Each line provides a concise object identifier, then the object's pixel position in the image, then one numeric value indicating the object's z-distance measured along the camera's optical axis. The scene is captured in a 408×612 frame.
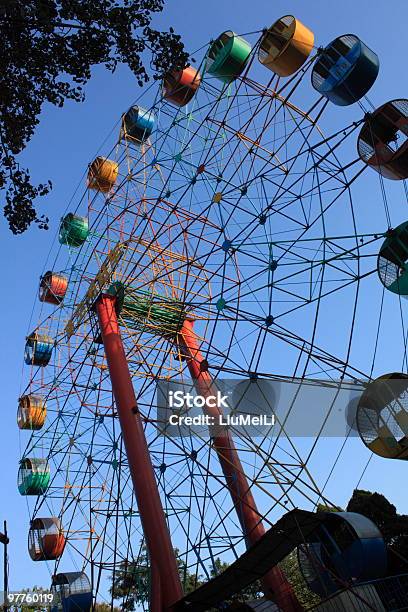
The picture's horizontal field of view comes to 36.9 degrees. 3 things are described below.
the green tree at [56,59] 8.77
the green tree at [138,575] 16.81
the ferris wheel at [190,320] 12.70
